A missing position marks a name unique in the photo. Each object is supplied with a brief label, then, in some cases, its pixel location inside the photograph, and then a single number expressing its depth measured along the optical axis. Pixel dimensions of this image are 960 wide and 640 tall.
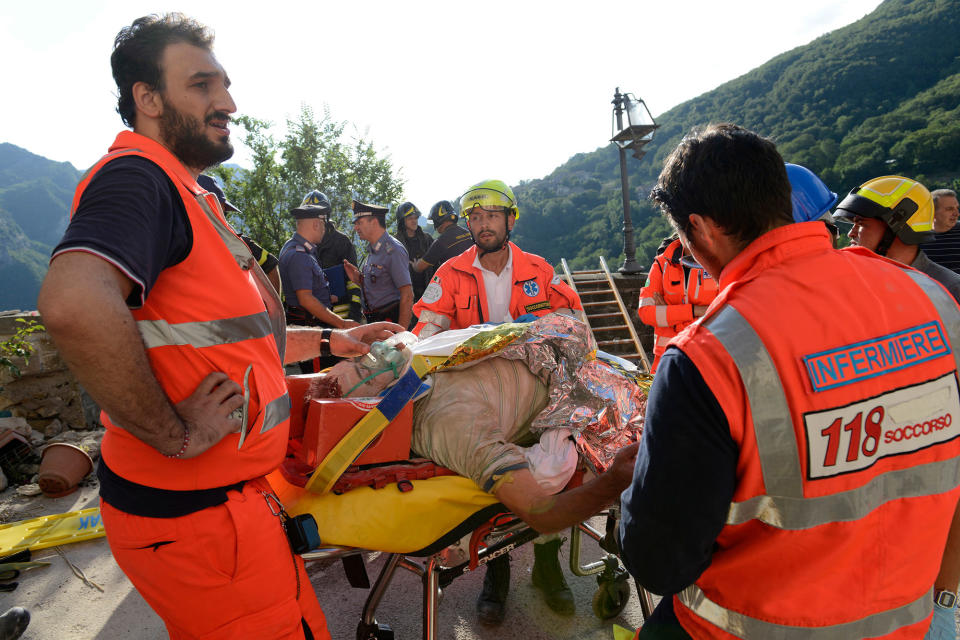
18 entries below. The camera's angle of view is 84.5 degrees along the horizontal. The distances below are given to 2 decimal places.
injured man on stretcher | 1.99
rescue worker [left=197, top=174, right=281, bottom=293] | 2.95
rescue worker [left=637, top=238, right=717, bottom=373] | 3.76
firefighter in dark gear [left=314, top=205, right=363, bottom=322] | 5.88
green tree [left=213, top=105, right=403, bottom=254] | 14.21
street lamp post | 9.34
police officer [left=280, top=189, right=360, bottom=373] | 4.82
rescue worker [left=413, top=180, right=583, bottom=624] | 3.65
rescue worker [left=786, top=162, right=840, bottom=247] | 1.60
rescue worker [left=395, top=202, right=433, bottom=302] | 6.71
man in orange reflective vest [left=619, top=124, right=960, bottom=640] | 0.96
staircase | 7.79
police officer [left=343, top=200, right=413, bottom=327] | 5.55
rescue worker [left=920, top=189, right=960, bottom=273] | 4.27
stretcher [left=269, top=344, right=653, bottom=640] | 1.86
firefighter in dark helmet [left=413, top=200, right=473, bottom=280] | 5.50
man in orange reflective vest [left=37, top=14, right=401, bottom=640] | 1.16
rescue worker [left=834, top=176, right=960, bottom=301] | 2.84
